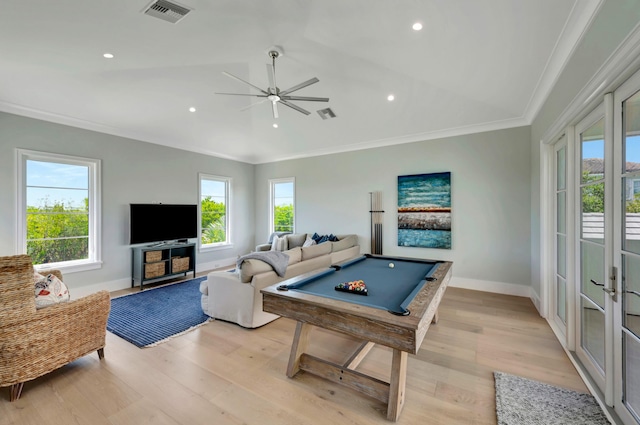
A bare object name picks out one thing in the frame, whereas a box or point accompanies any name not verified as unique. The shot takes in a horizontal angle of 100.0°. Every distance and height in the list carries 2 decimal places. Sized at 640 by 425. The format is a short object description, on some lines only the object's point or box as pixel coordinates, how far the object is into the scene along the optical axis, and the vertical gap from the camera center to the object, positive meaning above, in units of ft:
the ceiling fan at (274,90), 9.73 +4.57
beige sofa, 10.62 -3.19
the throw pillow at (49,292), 7.58 -2.40
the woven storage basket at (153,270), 16.25 -3.66
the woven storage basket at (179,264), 17.58 -3.55
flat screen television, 16.61 -0.77
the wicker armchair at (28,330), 6.63 -3.19
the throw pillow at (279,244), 20.10 -2.47
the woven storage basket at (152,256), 16.35 -2.82
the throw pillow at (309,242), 18.61 -2.16
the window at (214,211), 21.41 -0.01
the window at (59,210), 13.44 +0.01
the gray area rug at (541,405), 5.95 -4.60
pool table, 5.37 -2.20
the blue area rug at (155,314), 10.34 -4.73
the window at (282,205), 23.24 +0.55
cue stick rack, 18.58 -0.73
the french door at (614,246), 5.42 -0.76
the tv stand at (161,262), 16.30 -3.28
